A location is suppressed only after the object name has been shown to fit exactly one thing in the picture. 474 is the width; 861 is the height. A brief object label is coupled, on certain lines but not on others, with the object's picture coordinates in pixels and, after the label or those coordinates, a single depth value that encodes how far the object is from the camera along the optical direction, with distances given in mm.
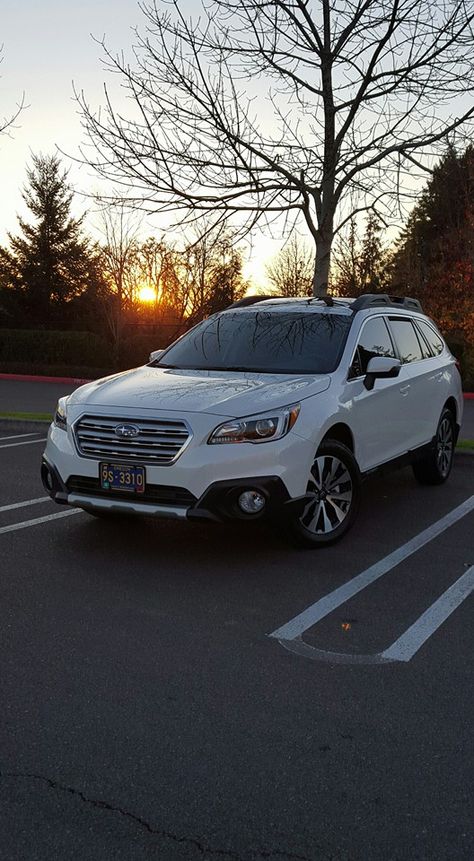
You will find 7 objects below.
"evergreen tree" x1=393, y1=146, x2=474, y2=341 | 28000
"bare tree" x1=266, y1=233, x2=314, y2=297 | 42594
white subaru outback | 5637
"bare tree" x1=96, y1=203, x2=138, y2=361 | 29531
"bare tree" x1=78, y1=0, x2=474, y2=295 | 10320
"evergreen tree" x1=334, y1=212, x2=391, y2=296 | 35494
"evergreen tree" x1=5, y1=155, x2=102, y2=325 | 40469
